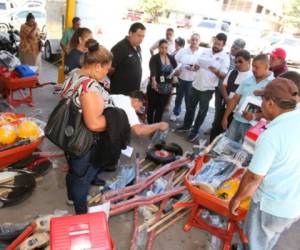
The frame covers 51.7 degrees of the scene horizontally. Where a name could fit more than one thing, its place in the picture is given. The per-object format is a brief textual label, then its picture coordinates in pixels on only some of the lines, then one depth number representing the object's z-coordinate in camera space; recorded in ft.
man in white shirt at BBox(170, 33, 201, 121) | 19.46
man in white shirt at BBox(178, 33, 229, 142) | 17.24
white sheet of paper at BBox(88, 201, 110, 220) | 8.87
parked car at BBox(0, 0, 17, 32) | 40.56
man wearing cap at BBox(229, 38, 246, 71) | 18.04
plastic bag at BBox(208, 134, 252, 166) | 10.74
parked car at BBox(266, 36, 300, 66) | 60.11
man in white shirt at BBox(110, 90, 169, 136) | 9.49
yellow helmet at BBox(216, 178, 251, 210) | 9.46
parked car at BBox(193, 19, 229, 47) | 61.16
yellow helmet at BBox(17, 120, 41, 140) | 12.11
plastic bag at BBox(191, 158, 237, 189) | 9.95
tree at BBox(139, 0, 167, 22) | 112.98
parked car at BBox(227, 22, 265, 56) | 58.85
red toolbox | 6.07
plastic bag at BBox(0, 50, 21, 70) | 17.98
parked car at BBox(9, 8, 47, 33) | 40.75
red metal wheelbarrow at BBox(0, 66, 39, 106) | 17.98
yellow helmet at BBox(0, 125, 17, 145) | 11.46
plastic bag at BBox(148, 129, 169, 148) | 17.12
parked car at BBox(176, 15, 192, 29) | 88.09
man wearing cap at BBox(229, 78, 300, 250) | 6.64
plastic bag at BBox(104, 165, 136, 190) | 12.25
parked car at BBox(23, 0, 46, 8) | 50.08
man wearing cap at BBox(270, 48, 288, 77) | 14.80
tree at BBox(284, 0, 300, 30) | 114.73
